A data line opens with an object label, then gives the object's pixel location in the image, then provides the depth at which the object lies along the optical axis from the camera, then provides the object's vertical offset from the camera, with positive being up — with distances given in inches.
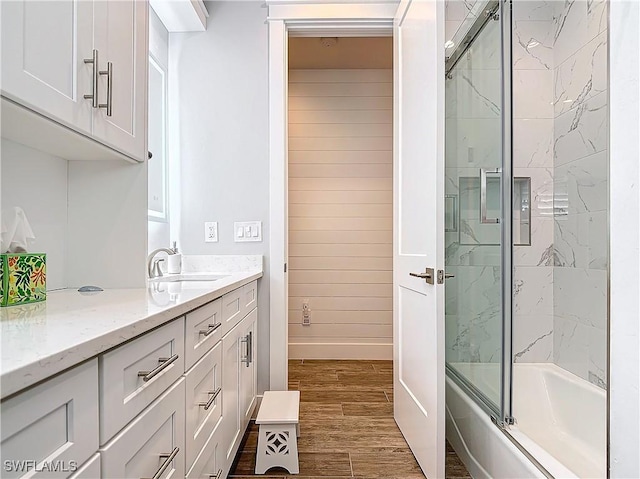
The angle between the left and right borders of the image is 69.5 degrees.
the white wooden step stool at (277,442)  80.2 -35.4
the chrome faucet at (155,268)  94.0 -5.9
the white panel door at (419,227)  73.0 +2.5
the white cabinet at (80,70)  39.3 +17.5
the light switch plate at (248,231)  109.9 +2.2
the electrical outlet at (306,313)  163.8 -25.7
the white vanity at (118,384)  23.7 -10.2
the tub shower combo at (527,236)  71.2 +1.2
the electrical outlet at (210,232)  110.7 +1.9
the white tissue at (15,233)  48.6 +0.6
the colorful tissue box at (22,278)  45.1 -4.0
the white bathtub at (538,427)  61.8 -29.7
